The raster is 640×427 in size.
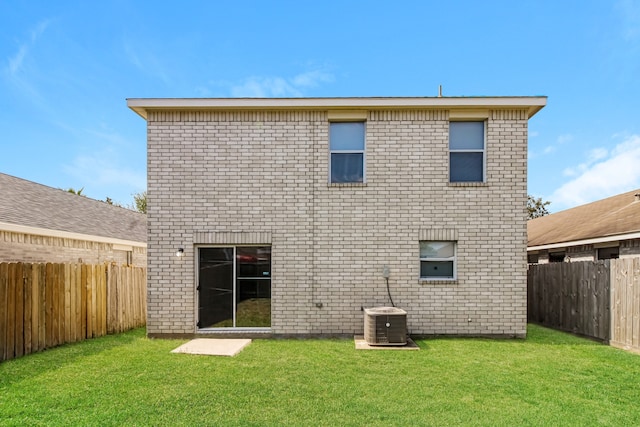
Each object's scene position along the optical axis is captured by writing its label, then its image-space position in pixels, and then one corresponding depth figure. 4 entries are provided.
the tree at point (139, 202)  40.69
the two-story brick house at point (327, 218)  8.08
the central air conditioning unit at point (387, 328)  7.19
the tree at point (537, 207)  37.16
